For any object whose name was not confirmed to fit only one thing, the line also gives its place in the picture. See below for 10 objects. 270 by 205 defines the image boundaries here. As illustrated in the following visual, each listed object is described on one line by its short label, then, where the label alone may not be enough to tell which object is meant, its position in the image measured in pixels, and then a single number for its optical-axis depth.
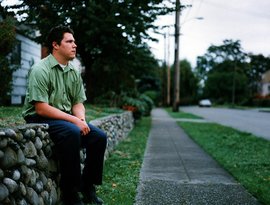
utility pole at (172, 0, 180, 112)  32.22
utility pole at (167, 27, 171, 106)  63.51
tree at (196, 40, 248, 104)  82.91
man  3.98
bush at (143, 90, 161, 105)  38.64
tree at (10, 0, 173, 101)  11.63
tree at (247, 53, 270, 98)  104.14
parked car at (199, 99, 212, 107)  69.38
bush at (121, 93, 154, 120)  16.39
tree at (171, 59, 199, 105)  85.56
